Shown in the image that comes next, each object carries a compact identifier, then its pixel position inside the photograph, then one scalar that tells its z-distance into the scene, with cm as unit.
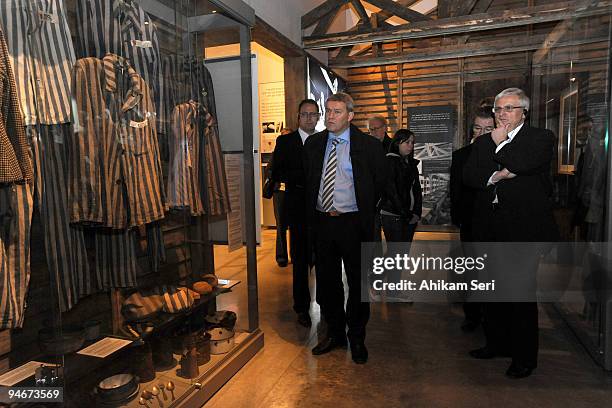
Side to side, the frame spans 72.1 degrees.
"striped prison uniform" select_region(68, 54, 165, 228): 159
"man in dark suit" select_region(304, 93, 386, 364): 256
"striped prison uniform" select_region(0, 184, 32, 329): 144
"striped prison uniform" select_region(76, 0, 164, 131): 163
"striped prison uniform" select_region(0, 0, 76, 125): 139
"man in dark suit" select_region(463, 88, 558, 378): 222
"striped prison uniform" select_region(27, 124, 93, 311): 148
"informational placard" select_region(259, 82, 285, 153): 676
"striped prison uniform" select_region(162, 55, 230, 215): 204
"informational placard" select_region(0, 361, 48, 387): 148
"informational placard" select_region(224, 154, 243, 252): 256
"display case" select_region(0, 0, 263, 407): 147
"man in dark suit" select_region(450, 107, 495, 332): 295
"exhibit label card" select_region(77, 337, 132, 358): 165
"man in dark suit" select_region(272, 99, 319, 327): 319
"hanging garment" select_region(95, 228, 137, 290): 183
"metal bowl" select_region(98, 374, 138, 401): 175
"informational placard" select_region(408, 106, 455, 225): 432
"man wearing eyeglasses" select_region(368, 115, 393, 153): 398
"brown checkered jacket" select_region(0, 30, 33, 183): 136
